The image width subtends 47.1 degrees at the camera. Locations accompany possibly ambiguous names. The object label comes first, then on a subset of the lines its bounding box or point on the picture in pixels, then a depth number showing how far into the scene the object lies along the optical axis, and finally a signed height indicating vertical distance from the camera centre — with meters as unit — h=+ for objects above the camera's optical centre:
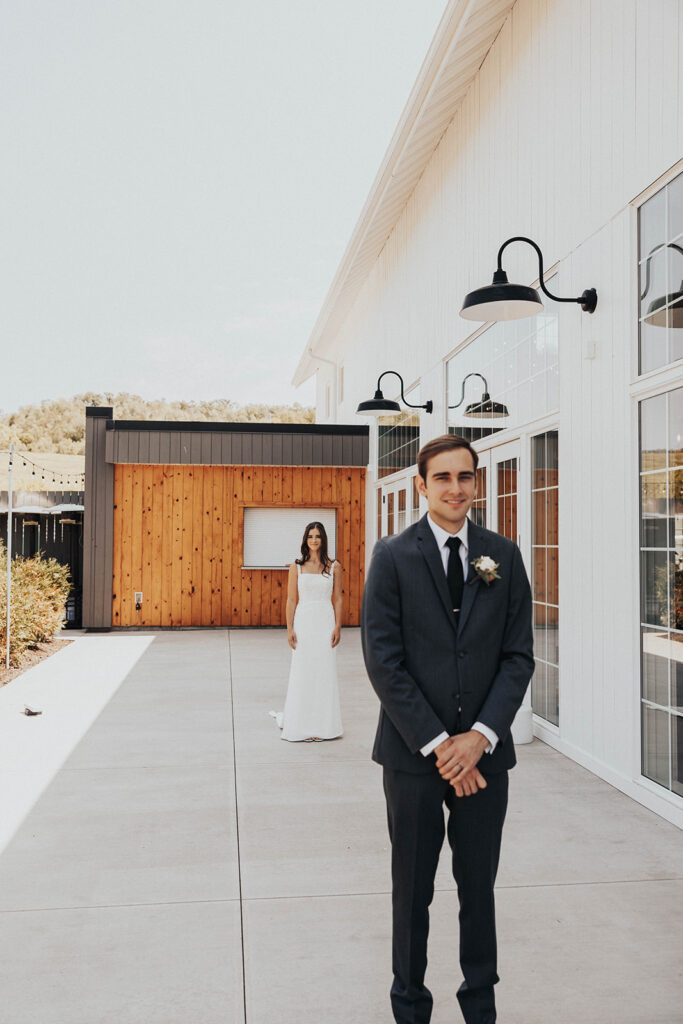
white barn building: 4.07 +1.31
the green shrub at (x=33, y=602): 8.67 -0.92
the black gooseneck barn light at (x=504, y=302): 4.61 +1.37
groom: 2.13 -0.50
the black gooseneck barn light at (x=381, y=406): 8.88 +1.42
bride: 5.71 -0.85
